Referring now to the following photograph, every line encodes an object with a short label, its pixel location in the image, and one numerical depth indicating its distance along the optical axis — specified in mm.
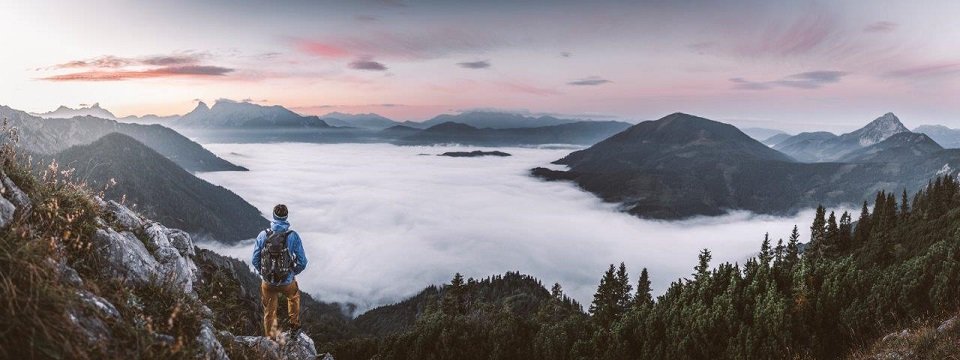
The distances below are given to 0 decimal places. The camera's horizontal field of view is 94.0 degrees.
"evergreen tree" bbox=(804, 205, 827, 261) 83750
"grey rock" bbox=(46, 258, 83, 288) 6766
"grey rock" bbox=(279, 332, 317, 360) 10047
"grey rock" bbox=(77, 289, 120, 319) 6345
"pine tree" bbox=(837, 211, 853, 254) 86750
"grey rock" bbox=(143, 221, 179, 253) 11340
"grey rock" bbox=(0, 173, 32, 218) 8234
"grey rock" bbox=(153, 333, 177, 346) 6918
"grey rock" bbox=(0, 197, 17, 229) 7168
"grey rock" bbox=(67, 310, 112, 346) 5738
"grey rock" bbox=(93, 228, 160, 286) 8672
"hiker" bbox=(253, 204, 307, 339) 10992
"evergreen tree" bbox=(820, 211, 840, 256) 81562
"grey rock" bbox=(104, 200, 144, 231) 10798
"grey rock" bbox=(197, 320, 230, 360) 7462
